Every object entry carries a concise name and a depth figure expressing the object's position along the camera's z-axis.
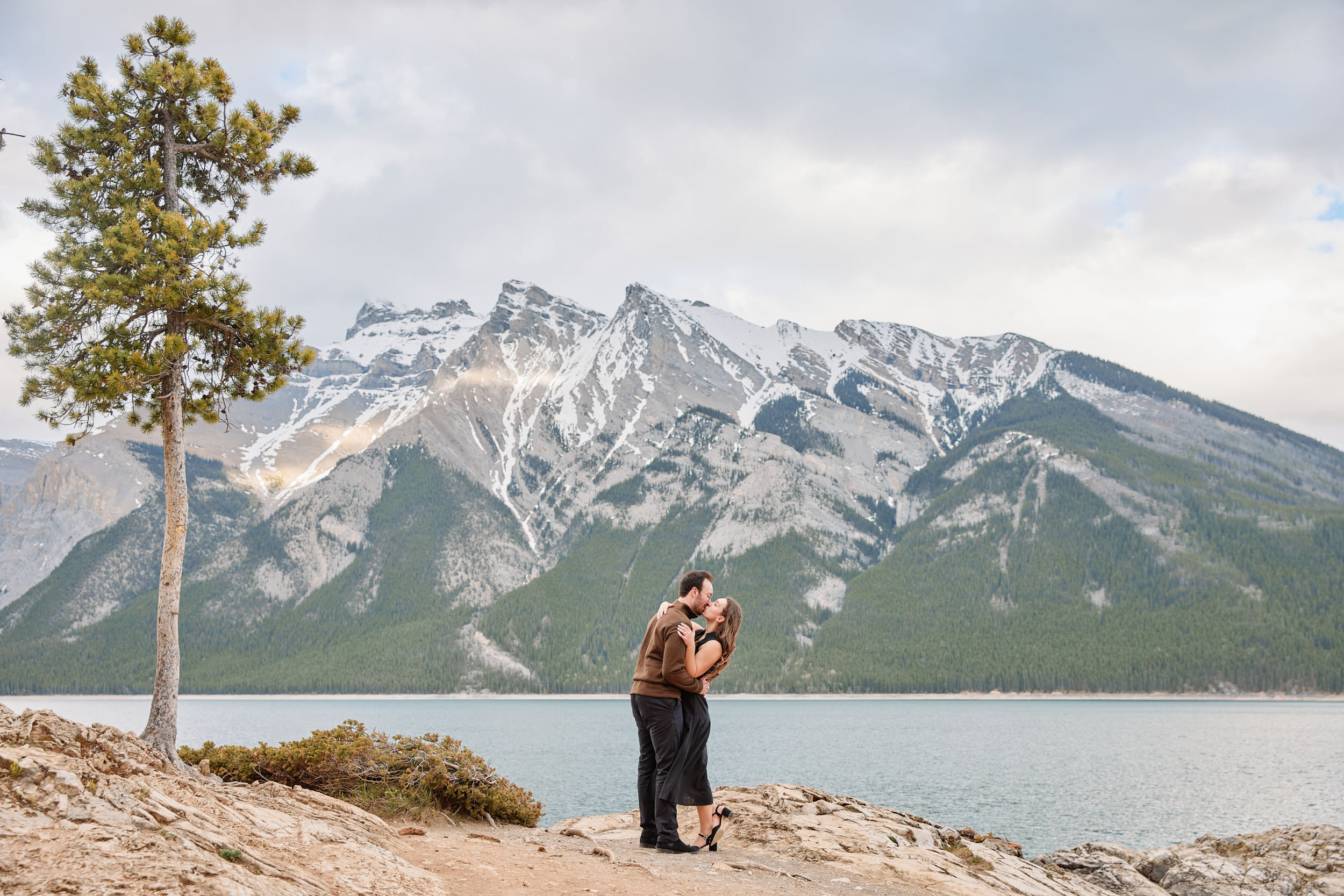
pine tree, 13.81
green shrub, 13.27
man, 10.22
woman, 10.23
